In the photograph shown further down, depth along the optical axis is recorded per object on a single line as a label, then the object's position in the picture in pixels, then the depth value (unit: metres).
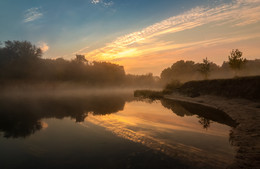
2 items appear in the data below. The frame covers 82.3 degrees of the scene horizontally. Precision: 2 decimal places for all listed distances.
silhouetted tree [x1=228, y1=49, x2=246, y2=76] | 43.74
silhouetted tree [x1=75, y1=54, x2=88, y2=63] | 104.32
